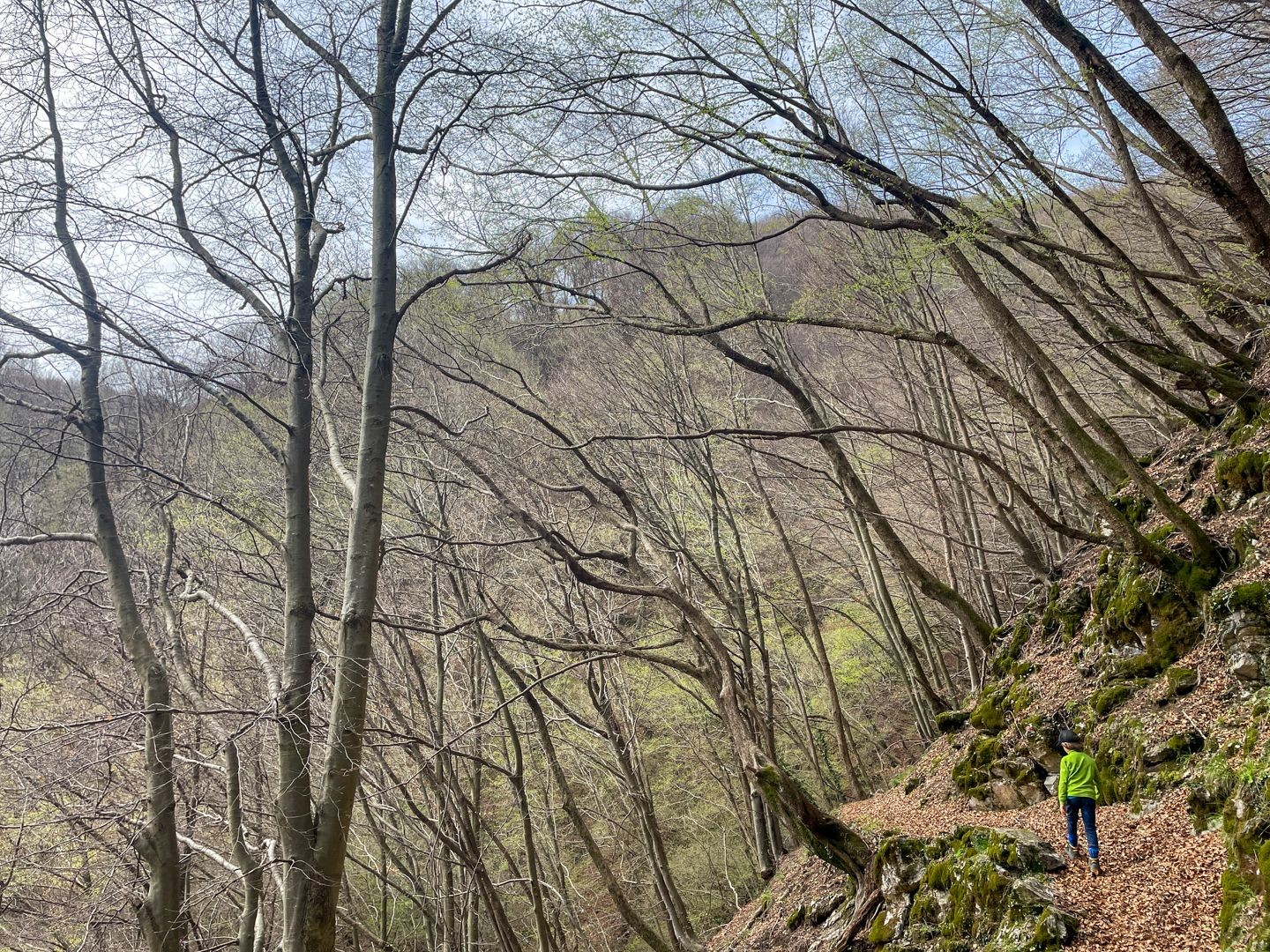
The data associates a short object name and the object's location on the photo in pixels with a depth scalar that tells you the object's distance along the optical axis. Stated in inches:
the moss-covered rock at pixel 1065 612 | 275.0
